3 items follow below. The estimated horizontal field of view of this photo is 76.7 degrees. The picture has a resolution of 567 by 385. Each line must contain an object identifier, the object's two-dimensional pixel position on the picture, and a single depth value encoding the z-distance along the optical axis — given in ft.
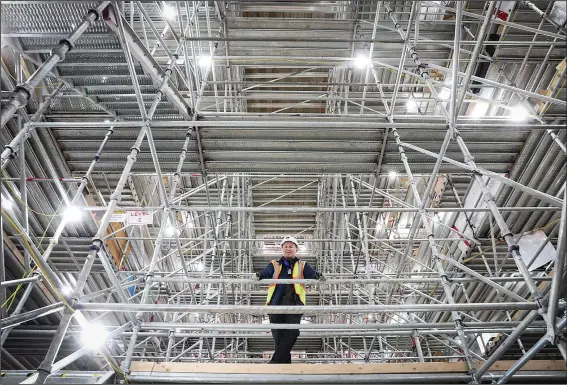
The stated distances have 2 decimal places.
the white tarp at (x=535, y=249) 25.55
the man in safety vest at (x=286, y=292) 16.76
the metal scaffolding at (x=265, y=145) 14.38
